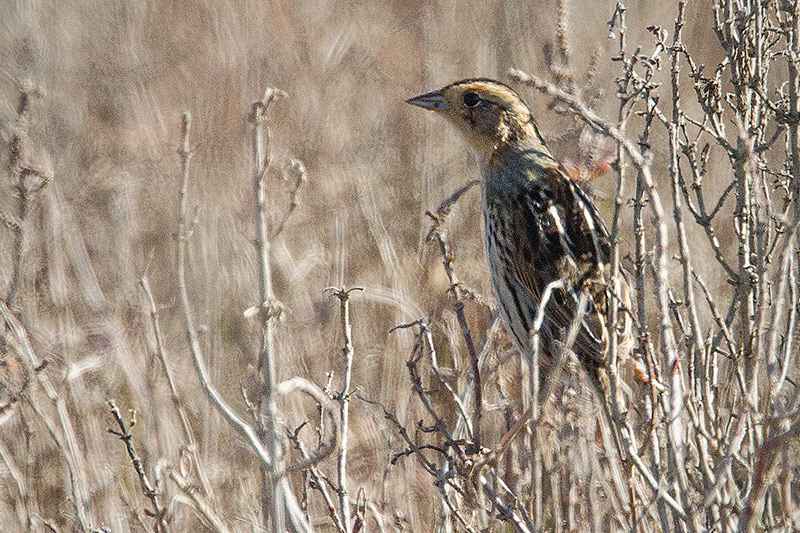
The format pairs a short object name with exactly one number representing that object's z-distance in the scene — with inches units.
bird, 215.9
